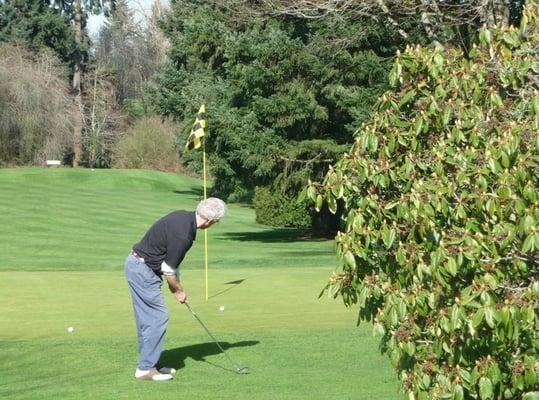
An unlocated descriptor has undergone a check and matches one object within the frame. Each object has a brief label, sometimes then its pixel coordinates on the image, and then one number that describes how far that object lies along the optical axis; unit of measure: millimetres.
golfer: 9484
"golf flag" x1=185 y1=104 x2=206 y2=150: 16844
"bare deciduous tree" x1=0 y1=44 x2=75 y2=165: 60688
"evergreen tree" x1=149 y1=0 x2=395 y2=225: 31781
